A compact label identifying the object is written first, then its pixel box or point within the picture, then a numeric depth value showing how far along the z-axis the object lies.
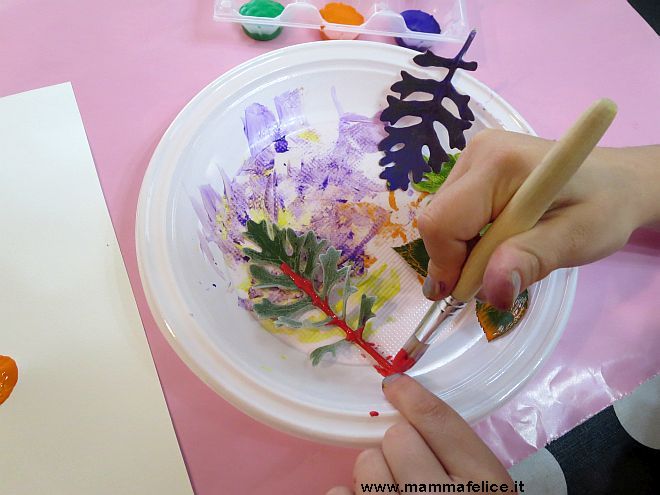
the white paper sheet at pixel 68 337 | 0.41
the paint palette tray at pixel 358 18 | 0.61
